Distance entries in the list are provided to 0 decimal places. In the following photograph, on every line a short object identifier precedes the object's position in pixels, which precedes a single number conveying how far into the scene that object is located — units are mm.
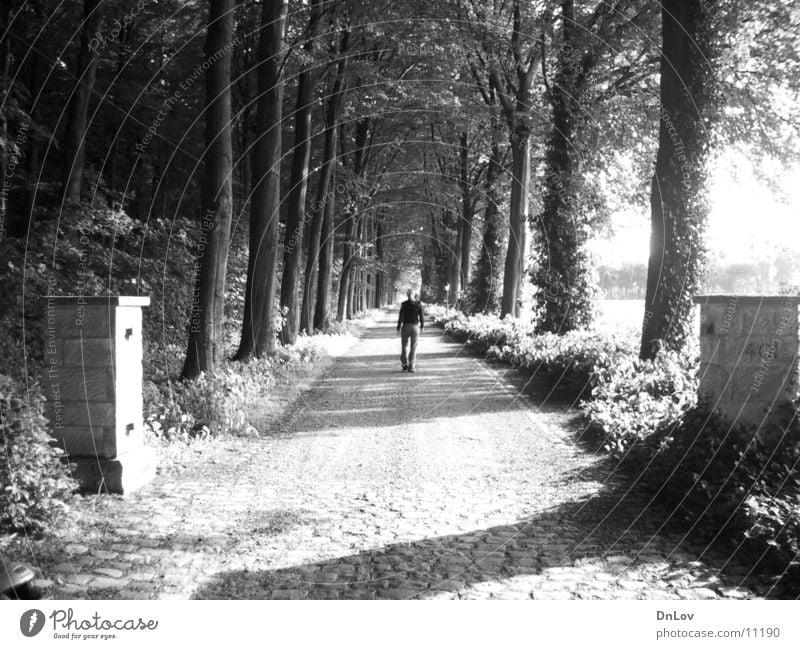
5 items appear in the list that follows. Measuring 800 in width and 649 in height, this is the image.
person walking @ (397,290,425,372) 16562
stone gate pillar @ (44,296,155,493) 6336
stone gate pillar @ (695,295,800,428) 6145
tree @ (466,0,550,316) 19266
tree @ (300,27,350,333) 21141
